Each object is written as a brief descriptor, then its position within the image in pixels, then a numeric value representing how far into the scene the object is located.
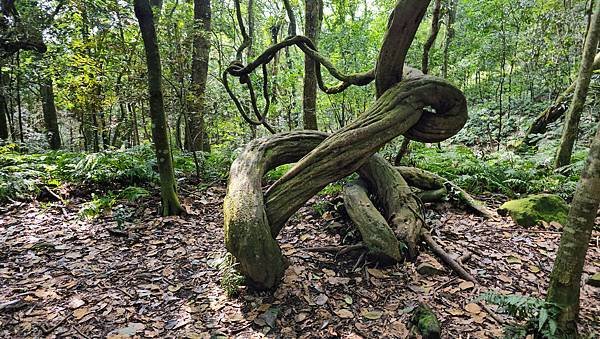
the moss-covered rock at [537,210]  4.16
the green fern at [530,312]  2.04
